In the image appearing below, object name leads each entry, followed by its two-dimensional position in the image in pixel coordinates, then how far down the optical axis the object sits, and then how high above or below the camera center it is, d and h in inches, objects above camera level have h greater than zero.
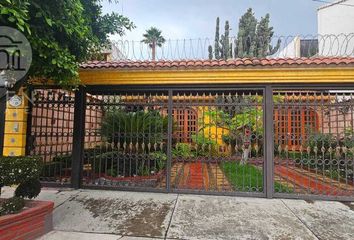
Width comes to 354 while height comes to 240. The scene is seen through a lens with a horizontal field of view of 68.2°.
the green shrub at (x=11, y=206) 131.2 -37.5
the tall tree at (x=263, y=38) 593.8 +237.1
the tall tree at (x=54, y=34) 116.7 +55.3
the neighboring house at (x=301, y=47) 643.8 +225.3
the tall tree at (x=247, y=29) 631.2 +279.8
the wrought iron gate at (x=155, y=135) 227.8 +0.0
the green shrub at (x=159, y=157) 258.2 -21.8
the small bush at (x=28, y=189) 146.8 -32.1
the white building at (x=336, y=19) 515.5 +251.7
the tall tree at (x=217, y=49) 699.4 +233.1
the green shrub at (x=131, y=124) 259.3 +10.6
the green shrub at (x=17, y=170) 134.7 -19.8
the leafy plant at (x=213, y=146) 363.4 -15.6
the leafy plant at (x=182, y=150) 258.3 -16.0
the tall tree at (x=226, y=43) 666.0 +240.9
